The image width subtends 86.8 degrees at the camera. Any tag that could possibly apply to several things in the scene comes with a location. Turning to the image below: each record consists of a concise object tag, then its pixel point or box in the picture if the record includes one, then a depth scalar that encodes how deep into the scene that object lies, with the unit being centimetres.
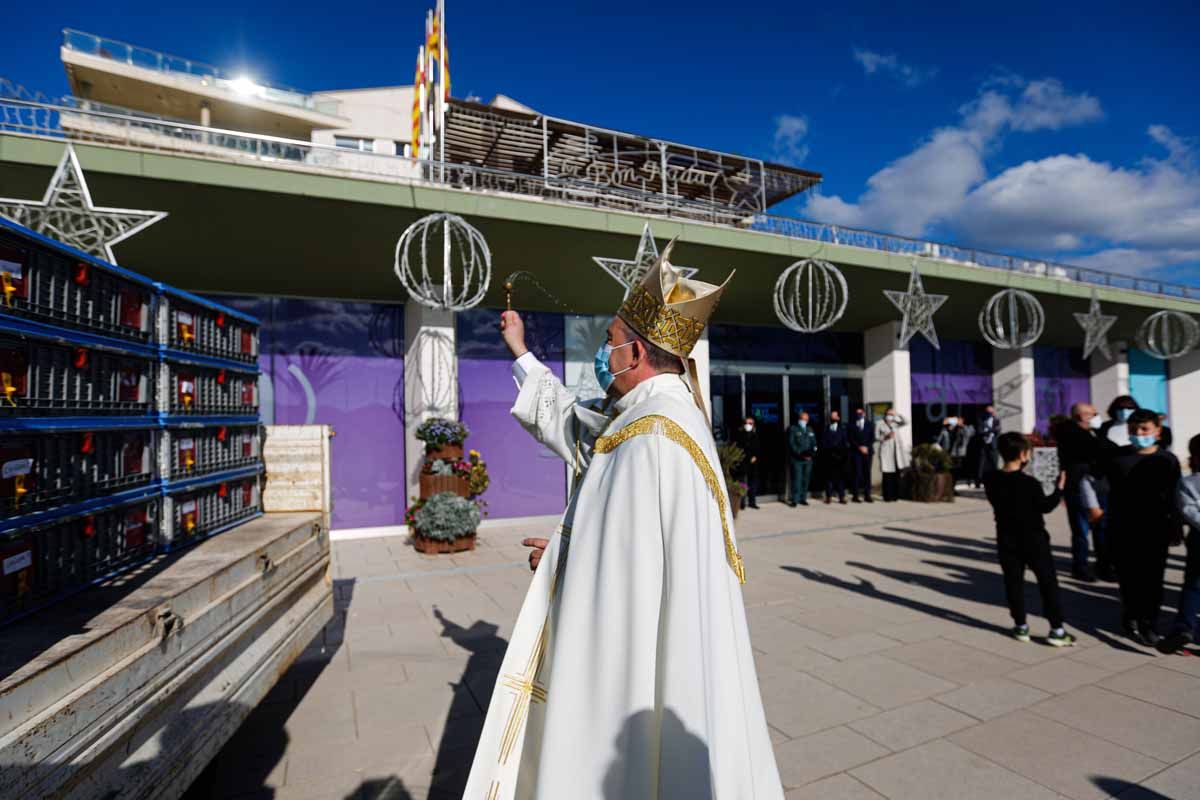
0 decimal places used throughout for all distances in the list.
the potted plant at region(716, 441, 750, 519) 1066
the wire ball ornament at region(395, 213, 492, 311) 784
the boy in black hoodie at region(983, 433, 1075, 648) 501
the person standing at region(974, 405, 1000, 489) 1365
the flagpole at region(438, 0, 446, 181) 1104
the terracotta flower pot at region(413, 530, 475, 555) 913
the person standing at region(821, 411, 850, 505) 1368
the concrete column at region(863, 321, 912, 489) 1517
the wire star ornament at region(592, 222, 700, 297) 898
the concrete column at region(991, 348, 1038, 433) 1770
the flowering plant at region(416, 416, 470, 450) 977
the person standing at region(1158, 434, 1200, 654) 472
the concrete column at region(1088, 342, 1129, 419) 2008
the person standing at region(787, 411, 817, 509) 1322
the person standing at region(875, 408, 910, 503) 1388
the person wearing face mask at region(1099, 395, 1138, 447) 652
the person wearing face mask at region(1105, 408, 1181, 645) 502
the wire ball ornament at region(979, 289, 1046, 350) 1202
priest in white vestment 190
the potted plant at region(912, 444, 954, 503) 1359
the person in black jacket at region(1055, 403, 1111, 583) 700
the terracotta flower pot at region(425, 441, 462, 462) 980
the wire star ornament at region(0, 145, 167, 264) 501
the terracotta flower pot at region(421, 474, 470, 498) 957
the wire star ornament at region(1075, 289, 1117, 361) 1499
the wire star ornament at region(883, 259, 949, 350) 1220
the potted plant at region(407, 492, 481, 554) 906
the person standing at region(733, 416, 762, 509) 1297
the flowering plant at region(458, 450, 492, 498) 988
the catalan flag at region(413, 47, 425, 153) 1195
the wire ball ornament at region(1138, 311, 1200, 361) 1628
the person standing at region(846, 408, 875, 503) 1378
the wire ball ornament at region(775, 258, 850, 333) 1234
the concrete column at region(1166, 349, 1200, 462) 2153
